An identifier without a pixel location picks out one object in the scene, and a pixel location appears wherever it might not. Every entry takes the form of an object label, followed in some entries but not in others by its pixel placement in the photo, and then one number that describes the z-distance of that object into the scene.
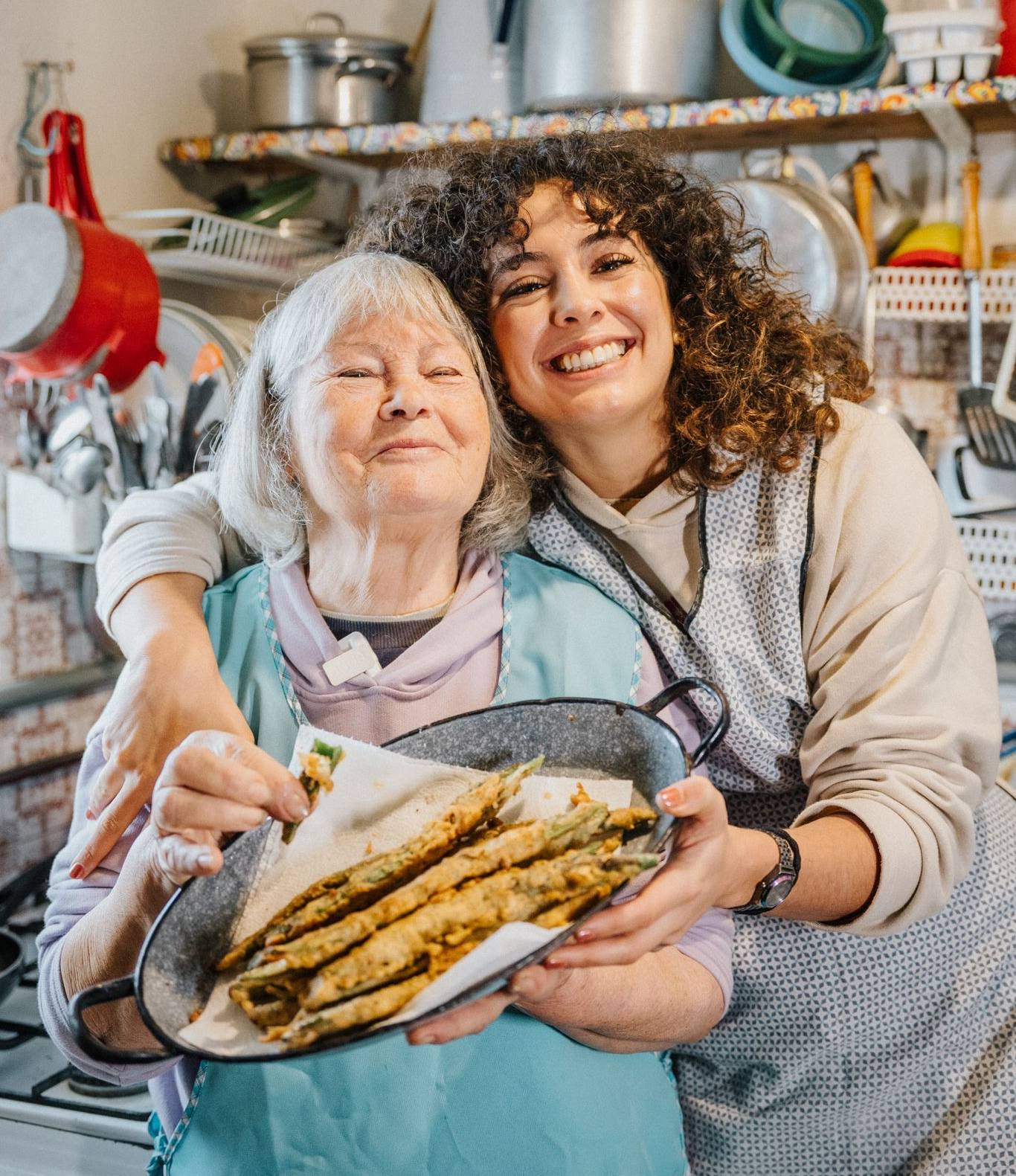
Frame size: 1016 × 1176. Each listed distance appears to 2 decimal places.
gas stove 1.24
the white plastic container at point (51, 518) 1.79
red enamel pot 1.67
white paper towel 0.83
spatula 1.88
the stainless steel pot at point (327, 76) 2.14
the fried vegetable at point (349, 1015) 0.67
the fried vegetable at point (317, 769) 0.84
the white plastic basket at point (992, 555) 1.88
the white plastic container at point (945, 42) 1.69
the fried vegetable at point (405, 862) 0.77
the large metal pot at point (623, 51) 1.87
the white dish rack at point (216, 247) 1.96
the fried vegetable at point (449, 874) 0.73
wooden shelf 1.76
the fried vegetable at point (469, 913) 0.70
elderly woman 0.92
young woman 1.05
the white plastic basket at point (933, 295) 1.86
